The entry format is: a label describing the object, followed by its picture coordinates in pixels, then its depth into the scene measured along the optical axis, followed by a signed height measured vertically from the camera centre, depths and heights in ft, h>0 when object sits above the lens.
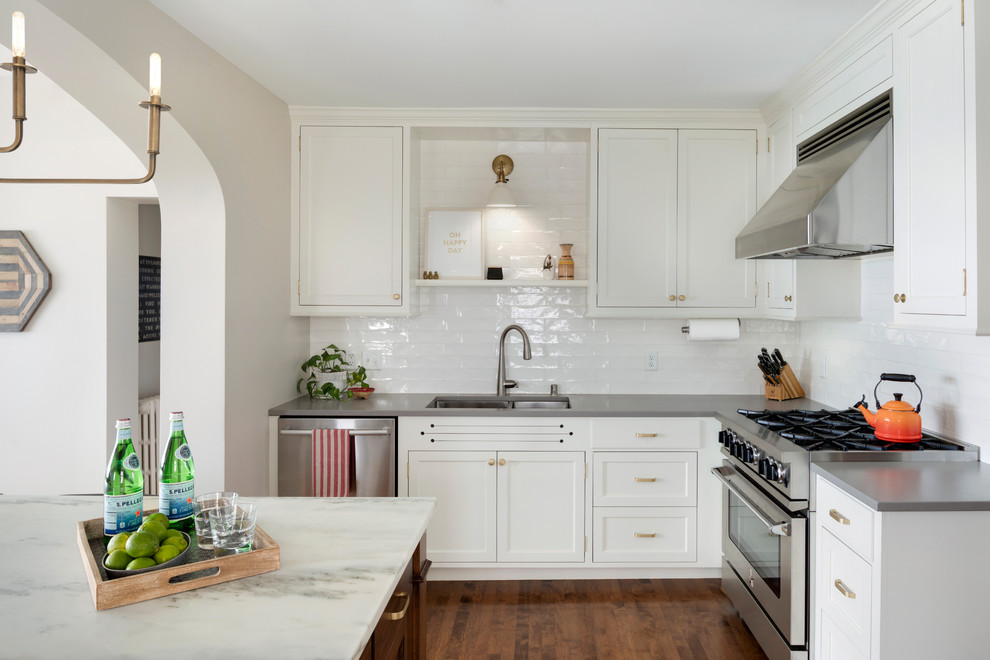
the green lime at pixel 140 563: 4.09 -1.46
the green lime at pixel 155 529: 4.37 -1.32
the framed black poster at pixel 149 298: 14.08 +0.75
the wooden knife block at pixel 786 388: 12.23 -1.00
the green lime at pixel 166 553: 4.21 -1.44
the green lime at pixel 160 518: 4.52 -1.31
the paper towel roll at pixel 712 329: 12.28 +0.10
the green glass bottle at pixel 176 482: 4.93 -1.15
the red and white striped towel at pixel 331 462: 11.20 -2.22
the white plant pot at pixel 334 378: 13.25 -0.92
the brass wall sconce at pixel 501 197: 11.96 +2.51
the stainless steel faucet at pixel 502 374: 12.81 -0.80
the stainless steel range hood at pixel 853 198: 7.94 +1.69
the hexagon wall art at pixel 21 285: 11.81 +0.84
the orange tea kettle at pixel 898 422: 7.95 -1.06
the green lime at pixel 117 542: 4.25 -1.38
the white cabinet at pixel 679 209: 12.05 +2.32
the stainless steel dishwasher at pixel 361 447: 11.23 -1.97
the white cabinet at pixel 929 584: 6.17 -2.36
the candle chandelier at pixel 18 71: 3.76 +1.51
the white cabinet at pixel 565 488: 11.22 -2.66
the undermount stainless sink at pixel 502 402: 12.65 -1.34
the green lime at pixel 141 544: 4.16 -1.37
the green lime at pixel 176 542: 4.36 -1.41
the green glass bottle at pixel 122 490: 4.70 -1.15
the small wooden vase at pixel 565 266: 12.66 +1.32
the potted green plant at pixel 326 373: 12.49 -0.82
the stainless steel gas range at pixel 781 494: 7.86 -2.13
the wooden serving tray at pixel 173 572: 3.94 -1.54
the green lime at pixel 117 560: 4.08 -1.44
